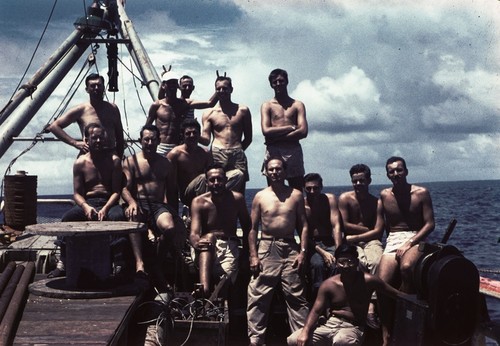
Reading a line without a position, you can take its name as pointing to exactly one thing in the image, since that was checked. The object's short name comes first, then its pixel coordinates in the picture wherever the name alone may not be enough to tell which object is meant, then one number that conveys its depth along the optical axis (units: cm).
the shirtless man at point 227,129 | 964
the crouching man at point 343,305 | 699
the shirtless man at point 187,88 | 1048
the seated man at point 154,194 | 837
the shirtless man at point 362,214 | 862
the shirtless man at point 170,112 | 1037
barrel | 1309
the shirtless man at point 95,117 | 890
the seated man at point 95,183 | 797
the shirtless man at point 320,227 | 830
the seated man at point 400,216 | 790
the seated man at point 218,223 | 811
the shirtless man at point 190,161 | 910
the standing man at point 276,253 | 788
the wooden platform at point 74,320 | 546
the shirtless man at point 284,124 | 942
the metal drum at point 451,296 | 667
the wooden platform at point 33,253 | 949
